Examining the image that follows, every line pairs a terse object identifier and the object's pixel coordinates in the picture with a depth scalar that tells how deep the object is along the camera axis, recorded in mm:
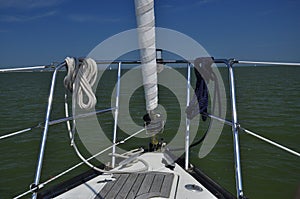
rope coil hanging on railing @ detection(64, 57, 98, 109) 2049
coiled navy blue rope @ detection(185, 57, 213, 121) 2367
